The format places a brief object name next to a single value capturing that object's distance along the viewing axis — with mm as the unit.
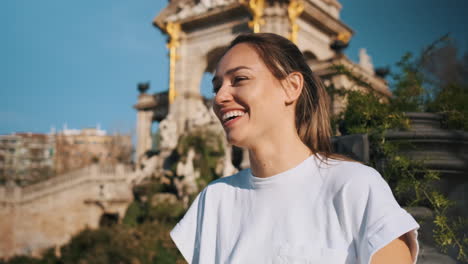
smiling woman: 1484
